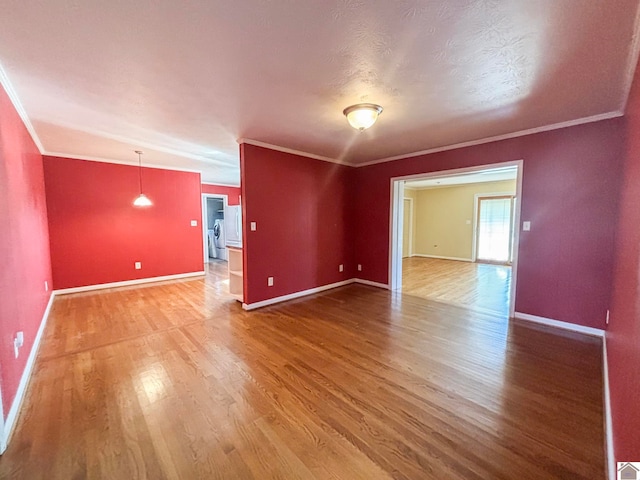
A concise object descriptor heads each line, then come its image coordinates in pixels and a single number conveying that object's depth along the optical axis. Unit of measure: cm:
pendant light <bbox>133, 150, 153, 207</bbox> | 492
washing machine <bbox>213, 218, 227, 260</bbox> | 889
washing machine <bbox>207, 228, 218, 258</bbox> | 902
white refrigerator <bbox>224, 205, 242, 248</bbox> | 763
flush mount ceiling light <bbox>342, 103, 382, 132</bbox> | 248
